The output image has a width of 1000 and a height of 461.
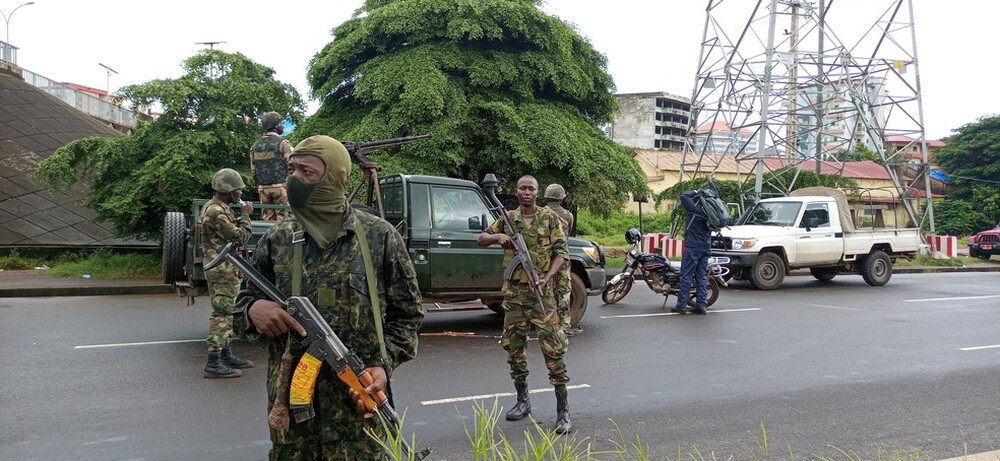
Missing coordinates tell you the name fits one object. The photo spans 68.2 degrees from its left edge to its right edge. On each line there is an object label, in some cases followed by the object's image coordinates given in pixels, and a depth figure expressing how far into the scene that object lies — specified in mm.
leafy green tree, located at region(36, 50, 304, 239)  13539
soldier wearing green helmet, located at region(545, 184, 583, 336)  5660
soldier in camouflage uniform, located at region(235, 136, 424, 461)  2586
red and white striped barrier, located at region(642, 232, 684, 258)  19281
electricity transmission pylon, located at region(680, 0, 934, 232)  20281
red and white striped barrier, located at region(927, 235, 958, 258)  22797
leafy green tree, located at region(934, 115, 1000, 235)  37688
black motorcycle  11406
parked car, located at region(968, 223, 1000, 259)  23562
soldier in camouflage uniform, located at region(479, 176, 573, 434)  5074
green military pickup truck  8125
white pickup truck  14164
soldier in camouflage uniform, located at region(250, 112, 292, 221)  7691
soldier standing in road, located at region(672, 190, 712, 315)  10555
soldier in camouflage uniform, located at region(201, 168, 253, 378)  6395
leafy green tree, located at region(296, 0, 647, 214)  14852
